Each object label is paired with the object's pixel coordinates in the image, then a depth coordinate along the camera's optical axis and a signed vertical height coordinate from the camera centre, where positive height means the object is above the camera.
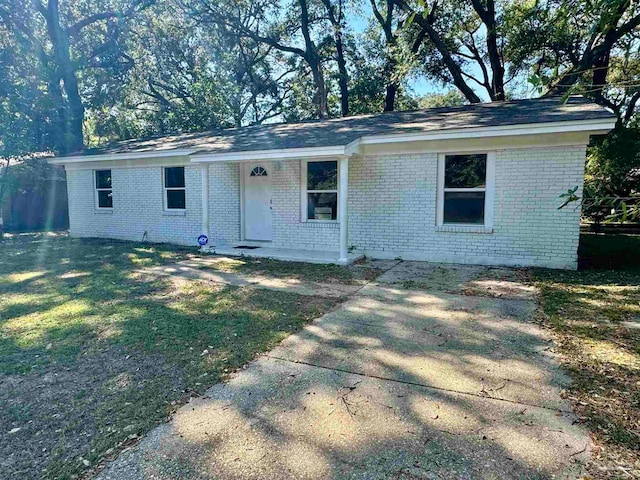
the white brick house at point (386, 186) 7.57 +0.39
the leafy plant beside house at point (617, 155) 11.85 +1.44
